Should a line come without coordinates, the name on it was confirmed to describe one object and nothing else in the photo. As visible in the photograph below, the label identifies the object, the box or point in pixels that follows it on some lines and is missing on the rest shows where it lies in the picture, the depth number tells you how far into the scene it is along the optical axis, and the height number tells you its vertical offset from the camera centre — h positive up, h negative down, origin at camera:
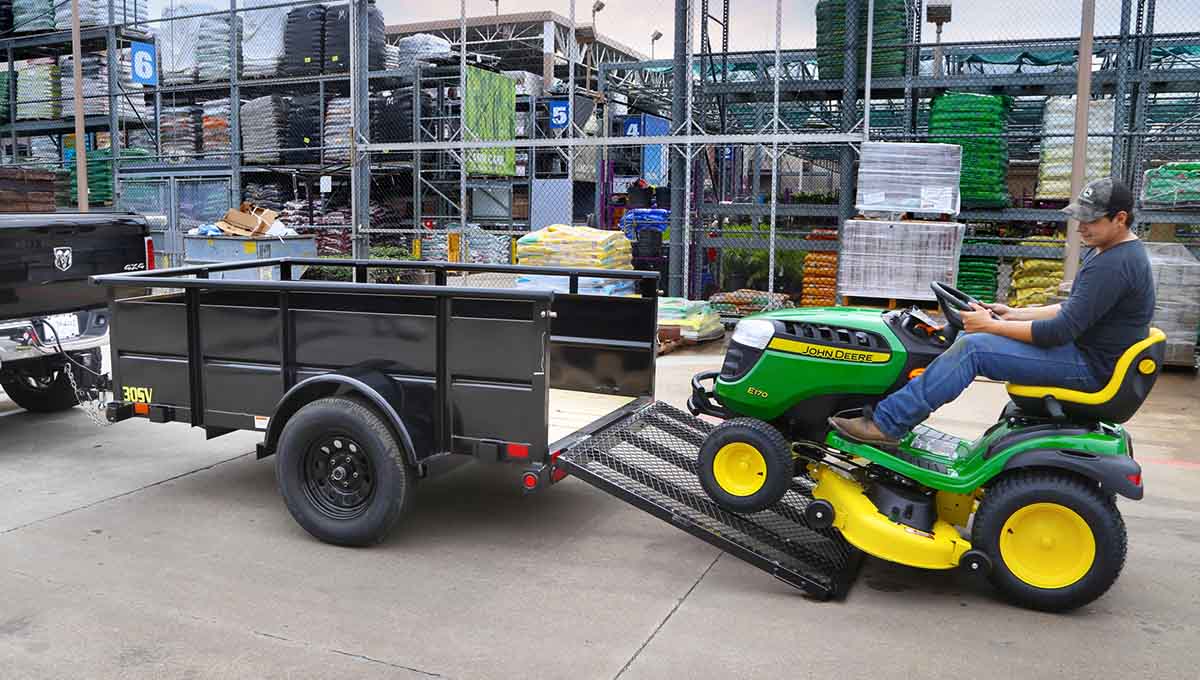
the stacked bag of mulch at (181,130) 20.67 +1.88
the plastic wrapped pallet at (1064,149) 13.28 +1.13
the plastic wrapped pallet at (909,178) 11.78 +0.63
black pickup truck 7.35 -0.49
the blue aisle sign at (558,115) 21.42 +2.39
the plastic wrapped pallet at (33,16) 22.23 +4.54
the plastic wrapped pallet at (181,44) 20.28 +3.65
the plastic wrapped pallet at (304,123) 19.03 +1.90
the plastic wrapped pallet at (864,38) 13.66 +2.68
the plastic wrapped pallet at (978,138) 12.91 +1.21
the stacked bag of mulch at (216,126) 20.14 +1.92
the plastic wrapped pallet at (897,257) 11.66 -0.31
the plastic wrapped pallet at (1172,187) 12.29 +0.59
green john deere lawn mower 4.58 -1.11
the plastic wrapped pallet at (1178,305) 10.84 -0.77
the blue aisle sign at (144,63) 18.69 +2.97
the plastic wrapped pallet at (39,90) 22.92 +2.97
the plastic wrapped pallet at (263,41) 19.11 +3.49
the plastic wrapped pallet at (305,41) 18.69 +3.43
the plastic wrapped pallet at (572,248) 12.98 -0.28
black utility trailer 5.07 -0.98
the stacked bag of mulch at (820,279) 13.84 -0.68
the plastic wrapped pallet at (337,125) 18.61 +1.83
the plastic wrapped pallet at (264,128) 18.98 +1.80
